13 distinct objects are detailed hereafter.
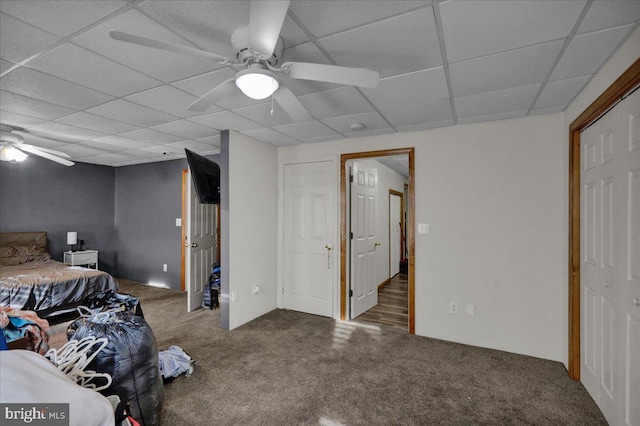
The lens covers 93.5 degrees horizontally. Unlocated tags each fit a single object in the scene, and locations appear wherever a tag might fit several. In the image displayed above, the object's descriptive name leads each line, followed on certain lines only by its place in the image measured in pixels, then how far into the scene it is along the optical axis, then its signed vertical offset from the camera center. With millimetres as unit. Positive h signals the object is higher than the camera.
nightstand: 5233 -793
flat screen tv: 3450 +429
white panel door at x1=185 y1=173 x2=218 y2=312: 4125 -472
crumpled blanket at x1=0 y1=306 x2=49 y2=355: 1654 -652
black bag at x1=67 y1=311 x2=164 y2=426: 1708 -866
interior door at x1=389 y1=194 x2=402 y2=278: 6371 -473
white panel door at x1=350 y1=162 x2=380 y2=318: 3999 -384
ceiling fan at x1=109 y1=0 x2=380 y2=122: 1169 +724
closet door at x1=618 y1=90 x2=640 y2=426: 1653 -275
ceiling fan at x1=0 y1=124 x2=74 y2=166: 3374 +791
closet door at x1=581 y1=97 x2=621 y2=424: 1902 -334
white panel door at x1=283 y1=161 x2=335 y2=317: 3980 -330
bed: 3279 -821
